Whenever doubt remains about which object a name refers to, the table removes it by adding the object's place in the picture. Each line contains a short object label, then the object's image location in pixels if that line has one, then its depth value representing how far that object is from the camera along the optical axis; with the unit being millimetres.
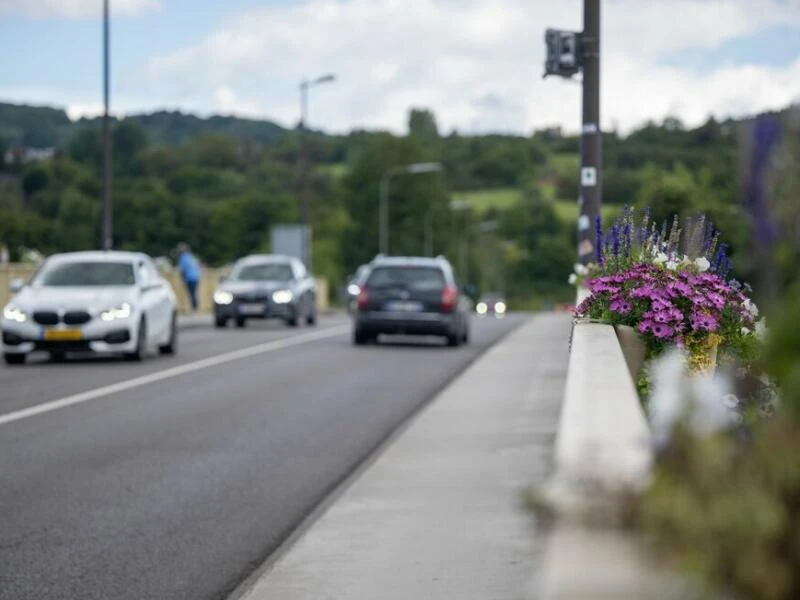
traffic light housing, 19688
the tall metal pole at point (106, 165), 42188
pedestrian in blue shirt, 45969
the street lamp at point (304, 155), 66625
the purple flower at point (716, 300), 9234
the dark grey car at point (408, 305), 30766
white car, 23750
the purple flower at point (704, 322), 9023
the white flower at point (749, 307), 9133
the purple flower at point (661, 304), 9016
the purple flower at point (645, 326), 8977
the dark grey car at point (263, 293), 40562
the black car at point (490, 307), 84062
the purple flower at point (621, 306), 9070
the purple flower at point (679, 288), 9180
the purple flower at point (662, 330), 8938
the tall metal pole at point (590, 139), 19797
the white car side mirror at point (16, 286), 23681
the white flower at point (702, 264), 9570
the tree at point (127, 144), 140750
